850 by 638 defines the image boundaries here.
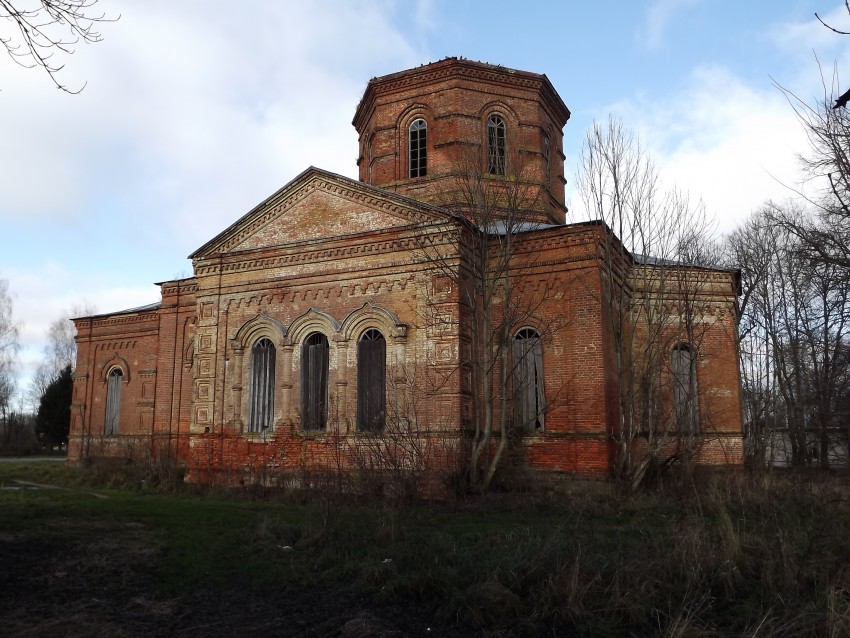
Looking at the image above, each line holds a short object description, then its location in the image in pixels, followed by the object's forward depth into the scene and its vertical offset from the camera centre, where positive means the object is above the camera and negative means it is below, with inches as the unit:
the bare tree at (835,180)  299.3 +108.7
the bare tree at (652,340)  543.2 +68.8
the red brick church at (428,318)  548.7 +86.1
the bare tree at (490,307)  541.6 +90.5
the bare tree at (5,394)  1799.0 +57.2
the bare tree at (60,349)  1834.4 +181.1
